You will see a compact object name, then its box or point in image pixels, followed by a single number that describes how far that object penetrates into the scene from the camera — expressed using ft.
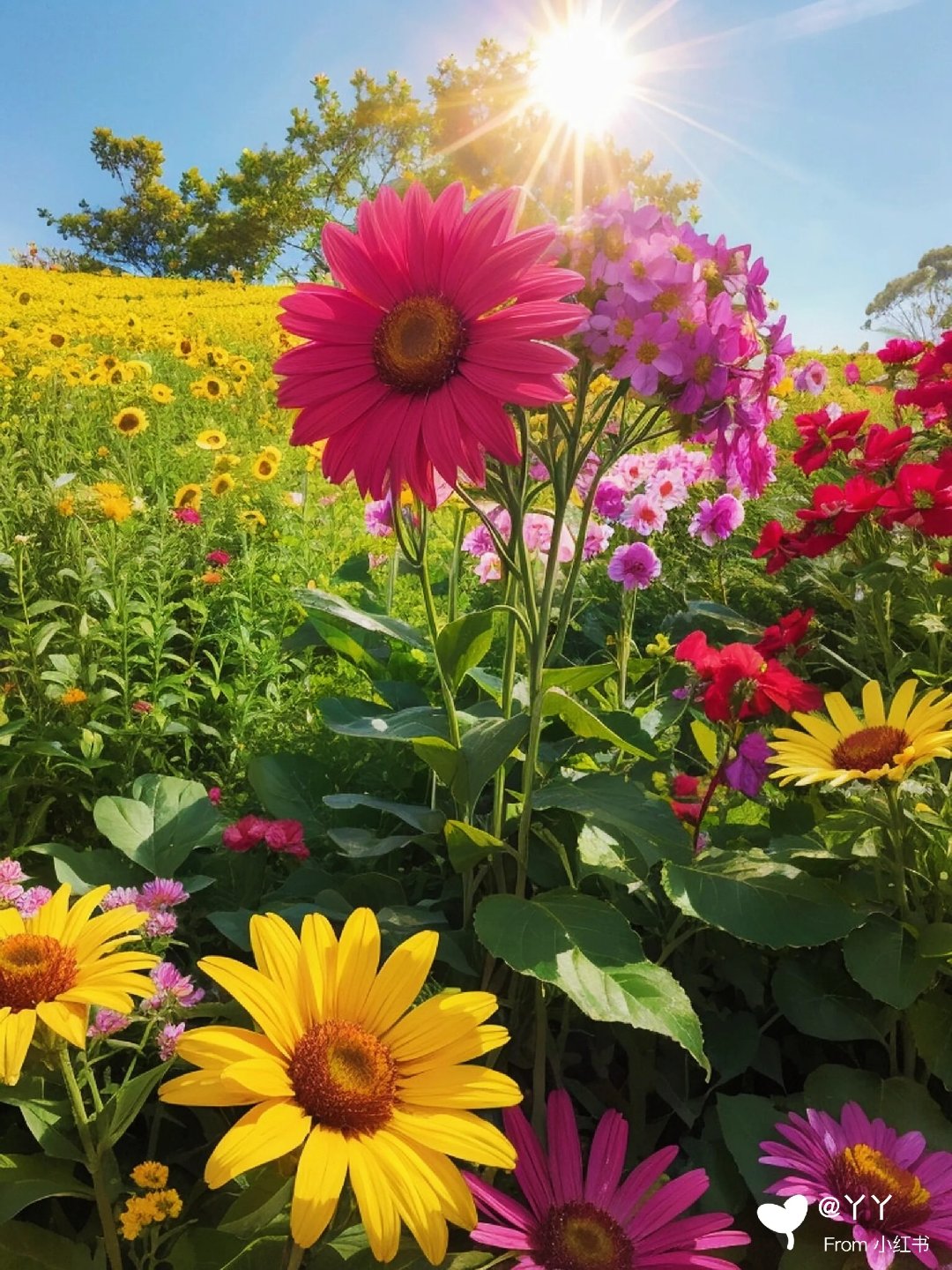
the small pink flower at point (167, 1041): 1.22
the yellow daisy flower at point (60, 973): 0.97
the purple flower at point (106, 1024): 1.21
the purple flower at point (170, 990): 1.27
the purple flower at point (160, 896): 1.45
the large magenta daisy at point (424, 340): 1.09
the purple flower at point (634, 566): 2.53
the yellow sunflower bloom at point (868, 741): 1.34
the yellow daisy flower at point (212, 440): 9.05
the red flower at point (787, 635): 1.84
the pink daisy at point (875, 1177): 1.12
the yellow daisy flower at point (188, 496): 8.41
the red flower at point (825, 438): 2.93
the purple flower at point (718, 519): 2.73
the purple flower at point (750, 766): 1.64
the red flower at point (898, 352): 7.86
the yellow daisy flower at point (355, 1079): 0.83
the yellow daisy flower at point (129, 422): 8.72
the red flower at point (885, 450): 2.57
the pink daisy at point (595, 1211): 1.07
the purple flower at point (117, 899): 1.36
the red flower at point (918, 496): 2.09
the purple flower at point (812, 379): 3.02
